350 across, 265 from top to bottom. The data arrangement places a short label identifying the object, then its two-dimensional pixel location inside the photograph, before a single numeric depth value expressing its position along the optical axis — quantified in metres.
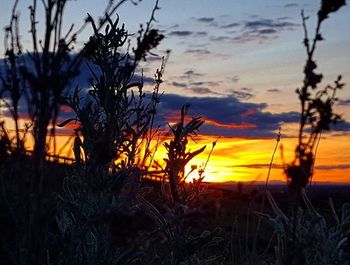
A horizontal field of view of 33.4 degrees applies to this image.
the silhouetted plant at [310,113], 2.30
